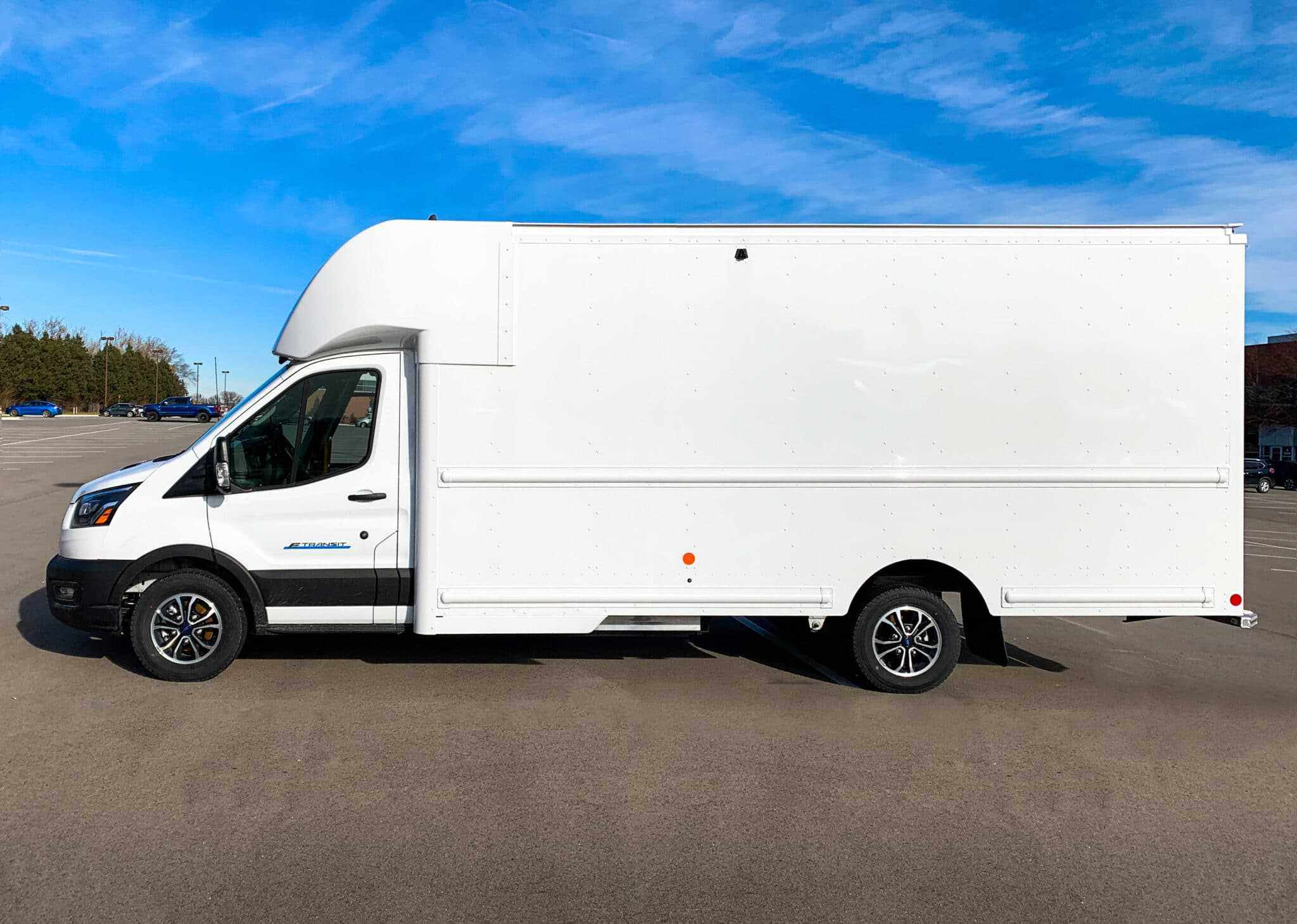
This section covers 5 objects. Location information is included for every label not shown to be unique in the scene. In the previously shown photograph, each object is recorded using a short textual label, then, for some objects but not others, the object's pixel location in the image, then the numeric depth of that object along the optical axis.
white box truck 5.66
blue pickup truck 66.00
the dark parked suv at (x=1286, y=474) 37.53
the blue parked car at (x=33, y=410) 69.88
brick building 50.12
